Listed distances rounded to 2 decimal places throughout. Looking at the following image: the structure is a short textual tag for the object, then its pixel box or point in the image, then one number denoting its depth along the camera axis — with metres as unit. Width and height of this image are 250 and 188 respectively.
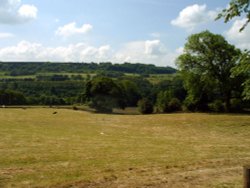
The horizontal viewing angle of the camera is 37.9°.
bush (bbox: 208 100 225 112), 58.81
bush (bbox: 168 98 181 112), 65.62
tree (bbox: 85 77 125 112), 79.25
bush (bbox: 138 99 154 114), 69.69
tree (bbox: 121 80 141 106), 102.88
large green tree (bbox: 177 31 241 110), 54.66
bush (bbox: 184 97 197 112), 59.39
